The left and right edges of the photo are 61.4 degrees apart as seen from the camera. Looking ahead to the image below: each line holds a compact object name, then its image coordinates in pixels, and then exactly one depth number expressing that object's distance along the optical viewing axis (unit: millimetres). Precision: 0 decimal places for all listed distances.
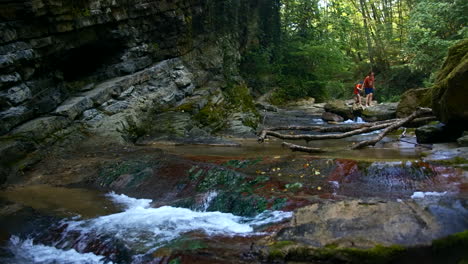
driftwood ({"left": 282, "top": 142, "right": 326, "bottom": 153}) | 9190
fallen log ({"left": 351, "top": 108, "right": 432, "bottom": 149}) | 9375
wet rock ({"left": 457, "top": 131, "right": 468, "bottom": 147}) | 8364
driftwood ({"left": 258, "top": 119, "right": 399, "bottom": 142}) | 10577
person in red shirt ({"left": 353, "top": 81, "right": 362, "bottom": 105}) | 20395
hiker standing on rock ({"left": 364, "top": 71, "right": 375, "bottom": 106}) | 19489
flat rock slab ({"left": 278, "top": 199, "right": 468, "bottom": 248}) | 4309
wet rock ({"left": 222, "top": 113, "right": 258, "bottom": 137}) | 15078
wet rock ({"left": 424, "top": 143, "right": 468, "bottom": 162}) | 7382
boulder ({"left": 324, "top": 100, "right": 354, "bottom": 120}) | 19734
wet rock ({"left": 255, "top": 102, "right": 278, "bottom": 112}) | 21627
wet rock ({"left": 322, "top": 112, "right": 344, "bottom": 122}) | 19016
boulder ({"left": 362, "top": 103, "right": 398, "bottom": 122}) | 16578
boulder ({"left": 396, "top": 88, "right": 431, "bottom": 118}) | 13516
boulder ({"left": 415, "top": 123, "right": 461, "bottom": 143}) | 9336
